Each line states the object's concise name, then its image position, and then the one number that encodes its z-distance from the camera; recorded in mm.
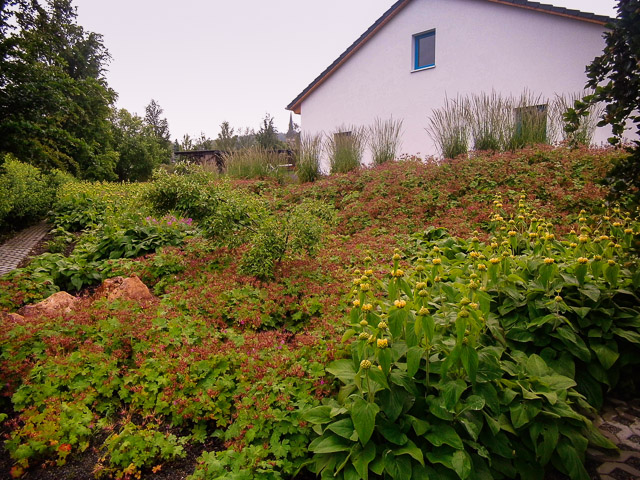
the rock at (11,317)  2709
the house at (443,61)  9031
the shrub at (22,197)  6975
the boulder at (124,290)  3201
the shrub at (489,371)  1593
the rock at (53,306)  2910
